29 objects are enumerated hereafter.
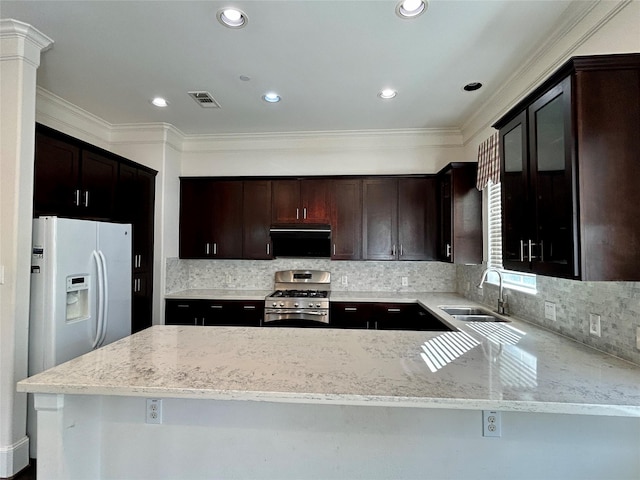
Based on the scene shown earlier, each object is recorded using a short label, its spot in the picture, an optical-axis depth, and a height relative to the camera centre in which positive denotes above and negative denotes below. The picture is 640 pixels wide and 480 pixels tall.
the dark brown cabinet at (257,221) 3.96 +0.36
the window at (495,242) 2.71 +0.07
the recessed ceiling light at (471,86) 2.78 +1.45
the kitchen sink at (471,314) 2.78 -0.60
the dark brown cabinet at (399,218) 3.81 +0.38
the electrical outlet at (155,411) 1.50 -0.76
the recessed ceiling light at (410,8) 1.84 +1.43
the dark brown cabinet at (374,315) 3.52 -0.73
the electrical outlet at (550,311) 2.12 -0.42
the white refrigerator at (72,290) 2.19 -0.30
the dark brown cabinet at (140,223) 3.29 +0.30
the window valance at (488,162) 2.76 +0.79
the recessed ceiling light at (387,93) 2.88 +1.45
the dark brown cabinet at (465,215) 3.20 +0.35
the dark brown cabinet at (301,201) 3.91 +0.61
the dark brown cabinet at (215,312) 3.64 -0.72
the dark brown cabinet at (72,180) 2.36 +0.59
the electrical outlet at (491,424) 1.36 -0.75
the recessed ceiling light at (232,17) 1.93 +1.45
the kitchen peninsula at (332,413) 1.19 -0.73
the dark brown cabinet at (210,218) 3.99 +0.40
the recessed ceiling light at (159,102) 3.11 +1.48
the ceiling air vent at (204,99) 2.99 +1.48
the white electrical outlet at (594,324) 1.74 -0.42
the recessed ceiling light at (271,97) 2.99 +1.47
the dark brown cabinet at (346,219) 3.86 +0.37
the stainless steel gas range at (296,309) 3.52 -0.67
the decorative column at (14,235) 2.06 +0.10
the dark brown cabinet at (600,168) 1.35 +0.35
